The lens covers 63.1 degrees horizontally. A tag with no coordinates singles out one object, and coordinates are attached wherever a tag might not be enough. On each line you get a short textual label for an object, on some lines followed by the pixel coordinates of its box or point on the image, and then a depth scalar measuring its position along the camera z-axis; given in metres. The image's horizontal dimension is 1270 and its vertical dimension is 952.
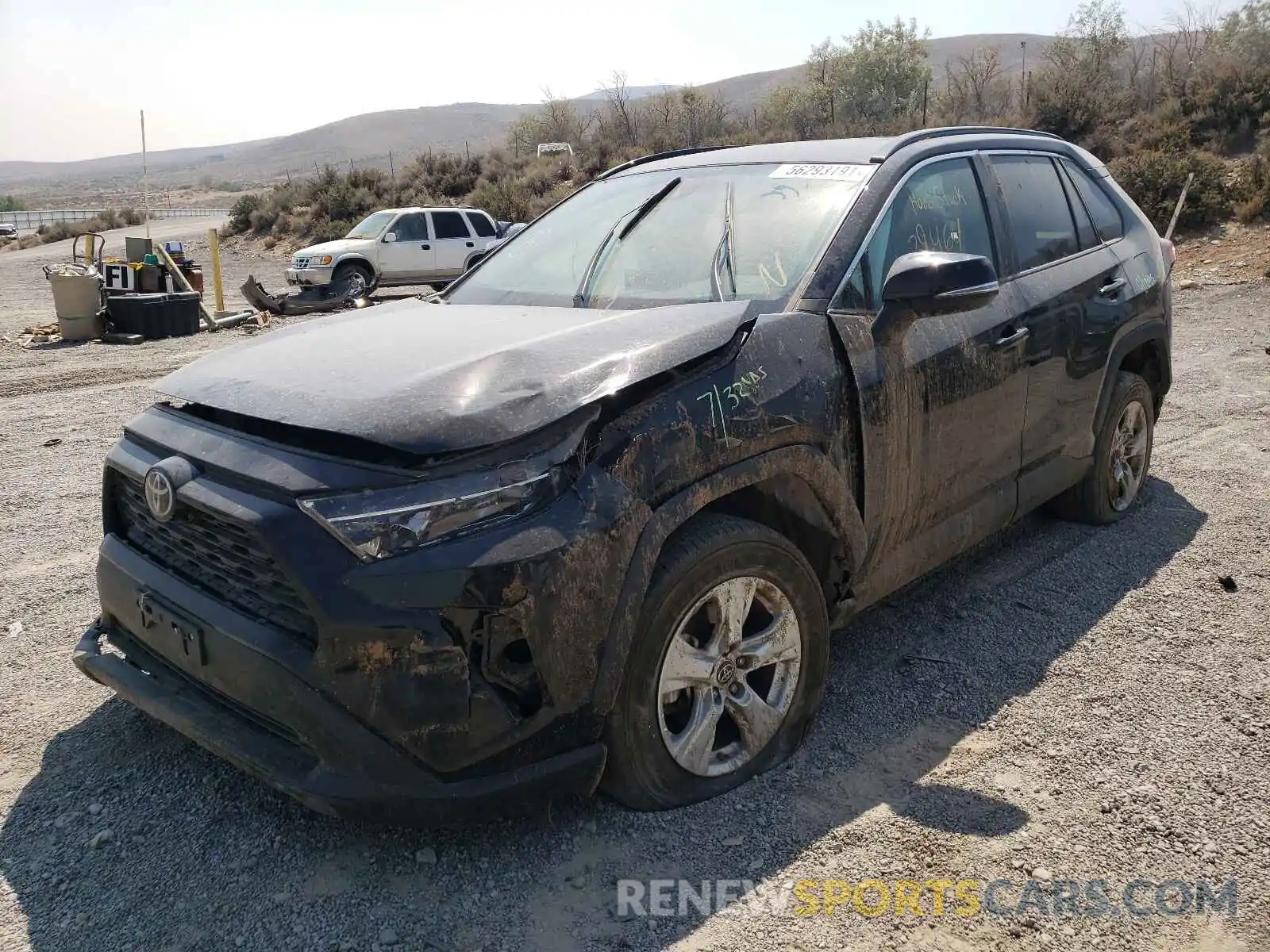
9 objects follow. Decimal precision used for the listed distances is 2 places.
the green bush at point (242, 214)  36.25
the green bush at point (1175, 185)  17.22
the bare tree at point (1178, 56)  25.21
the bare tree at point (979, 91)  32.84
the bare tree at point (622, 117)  39.22
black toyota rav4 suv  2.43
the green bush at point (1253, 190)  16.84
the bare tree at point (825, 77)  39.34
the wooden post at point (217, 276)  16.75
